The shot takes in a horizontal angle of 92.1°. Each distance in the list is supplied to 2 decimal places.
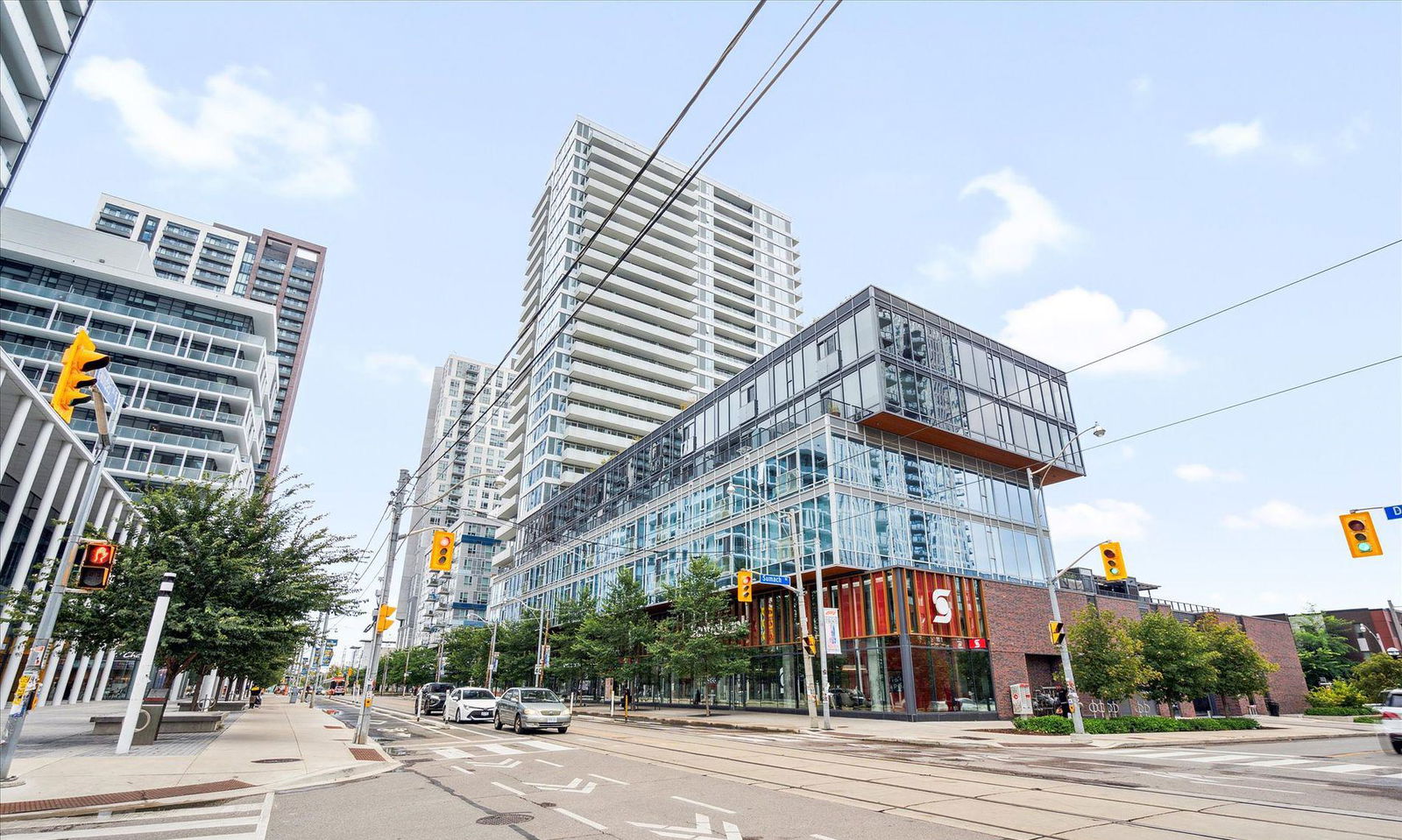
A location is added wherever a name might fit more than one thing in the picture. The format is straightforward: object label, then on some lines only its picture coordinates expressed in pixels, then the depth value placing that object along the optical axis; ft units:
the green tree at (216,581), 61.52
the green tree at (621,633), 142.72
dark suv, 139.13
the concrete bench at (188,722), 69.97
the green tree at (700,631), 120.98
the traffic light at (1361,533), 58.65
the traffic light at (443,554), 62.23
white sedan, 105.70
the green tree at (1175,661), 102.73
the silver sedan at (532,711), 79.00
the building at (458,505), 397.60
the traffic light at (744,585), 94.89
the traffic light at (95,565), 38.65
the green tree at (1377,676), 149.28
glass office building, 112.06
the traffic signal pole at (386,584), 65.03
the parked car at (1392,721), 57.06
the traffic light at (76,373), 30.48
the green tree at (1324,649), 235.40
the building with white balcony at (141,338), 219.41
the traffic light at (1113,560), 74.43
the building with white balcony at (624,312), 271.69
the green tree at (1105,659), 88.99
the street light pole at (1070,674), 76.33
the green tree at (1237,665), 113.50
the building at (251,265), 377.09
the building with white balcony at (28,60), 109.60
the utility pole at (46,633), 35.35
